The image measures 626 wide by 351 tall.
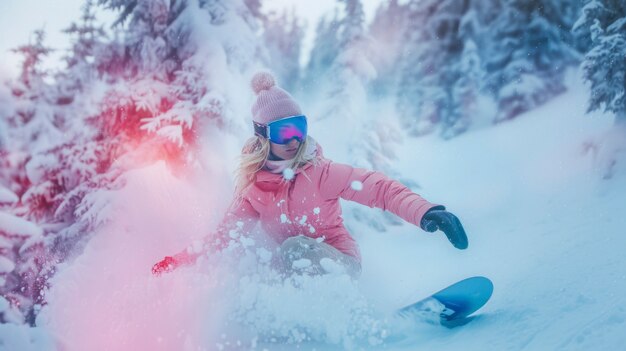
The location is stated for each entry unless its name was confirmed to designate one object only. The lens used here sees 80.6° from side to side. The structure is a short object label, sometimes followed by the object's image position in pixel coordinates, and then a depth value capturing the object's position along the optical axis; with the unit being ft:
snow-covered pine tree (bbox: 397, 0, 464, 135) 32.07
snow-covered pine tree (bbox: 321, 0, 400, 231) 19.61
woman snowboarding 8.82
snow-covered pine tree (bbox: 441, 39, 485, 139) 29.78
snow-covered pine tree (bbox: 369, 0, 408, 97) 31.63
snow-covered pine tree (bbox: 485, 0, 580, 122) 26.73
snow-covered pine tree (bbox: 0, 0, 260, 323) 14.03
